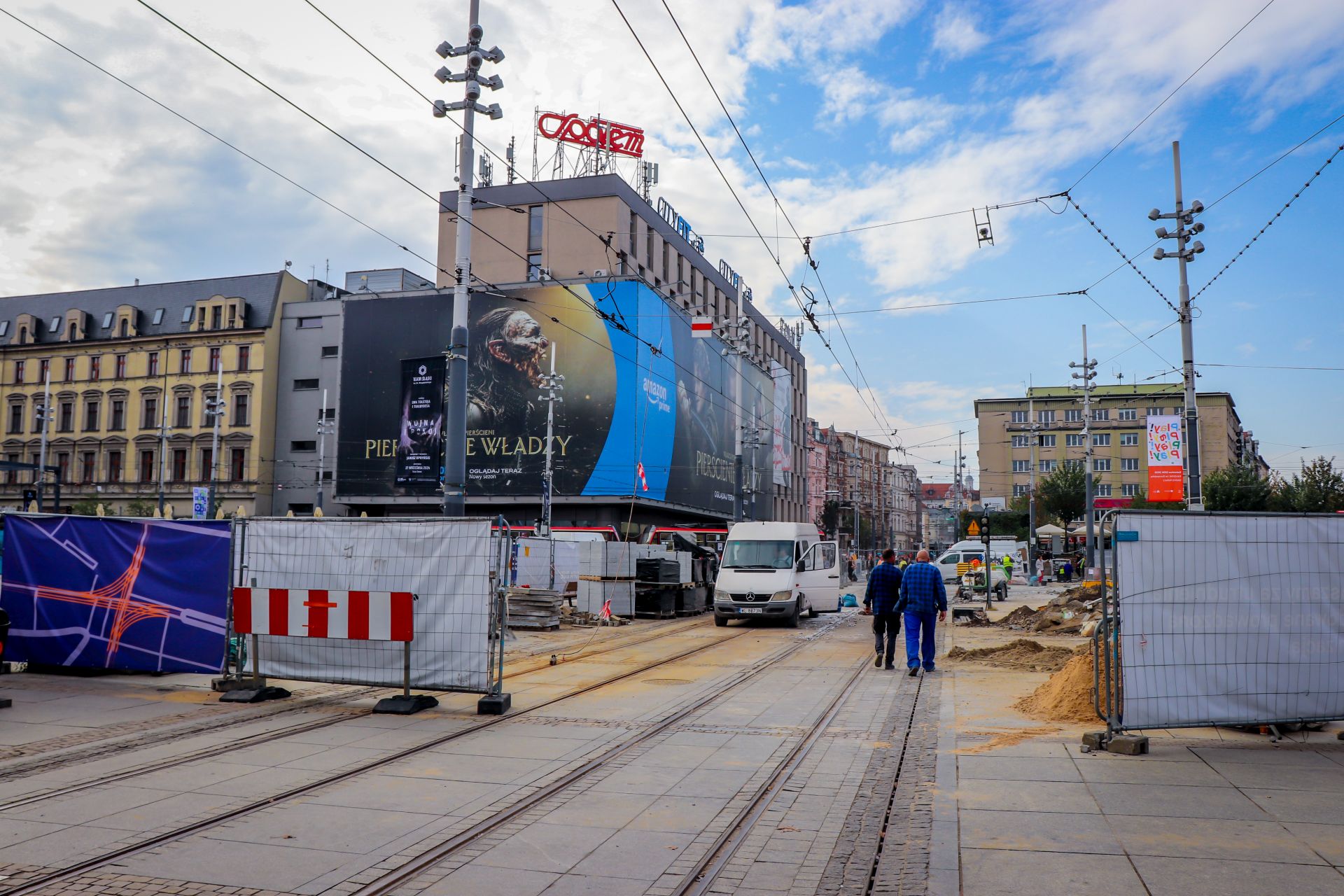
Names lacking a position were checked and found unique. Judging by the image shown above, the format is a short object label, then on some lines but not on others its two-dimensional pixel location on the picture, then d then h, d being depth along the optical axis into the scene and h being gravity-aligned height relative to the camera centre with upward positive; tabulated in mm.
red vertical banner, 28438 +2339
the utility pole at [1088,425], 43500 +5239
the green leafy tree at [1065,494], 80000 +3555
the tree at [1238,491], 59312 +2904
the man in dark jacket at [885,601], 14602 -911
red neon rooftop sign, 57312 +22810
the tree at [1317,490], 53781 +2731
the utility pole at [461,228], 15758 +4803
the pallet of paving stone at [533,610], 22188 -1624
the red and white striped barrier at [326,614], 10250 -829
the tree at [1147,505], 66625 +2556
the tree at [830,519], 108250 +1980
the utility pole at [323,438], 54297 +5393
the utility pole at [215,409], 48766 +6146
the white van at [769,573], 23516 -864
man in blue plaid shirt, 13922 -838
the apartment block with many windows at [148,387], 65125 +9384
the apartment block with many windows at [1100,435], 97812 +10356
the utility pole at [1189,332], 20719 +4436
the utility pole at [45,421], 49994 +5933
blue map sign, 11695 -723
